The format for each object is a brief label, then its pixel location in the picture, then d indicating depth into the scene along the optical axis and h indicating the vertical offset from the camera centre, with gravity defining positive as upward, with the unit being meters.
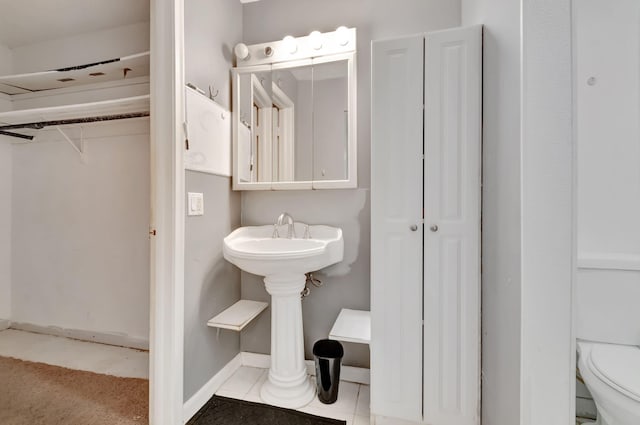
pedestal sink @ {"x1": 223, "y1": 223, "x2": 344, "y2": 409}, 1.44 -0.58
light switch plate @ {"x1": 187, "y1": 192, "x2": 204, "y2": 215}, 1.42 +0.04
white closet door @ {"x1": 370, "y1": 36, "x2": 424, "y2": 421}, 1.24 -0.07
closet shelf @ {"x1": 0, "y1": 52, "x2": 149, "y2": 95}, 1.76 +0.95
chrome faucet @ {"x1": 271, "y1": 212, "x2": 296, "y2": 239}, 1.72 -0.09
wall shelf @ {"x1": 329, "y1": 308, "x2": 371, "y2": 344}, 1.38 -0.63
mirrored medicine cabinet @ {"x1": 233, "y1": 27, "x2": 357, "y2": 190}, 1.70 +0.63
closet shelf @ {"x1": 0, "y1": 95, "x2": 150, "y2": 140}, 1.69 +0.66
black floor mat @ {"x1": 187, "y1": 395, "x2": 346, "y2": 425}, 1.35 -1.03
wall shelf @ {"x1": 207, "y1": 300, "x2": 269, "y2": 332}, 1.53 -0.62
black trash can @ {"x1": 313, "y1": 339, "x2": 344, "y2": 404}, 1.47 -0.89
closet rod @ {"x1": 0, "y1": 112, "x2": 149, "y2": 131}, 1.86 +0.65
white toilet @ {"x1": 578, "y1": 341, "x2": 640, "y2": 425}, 0.88 -0.58
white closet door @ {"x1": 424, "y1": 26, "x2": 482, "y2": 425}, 1.18 -0.06
